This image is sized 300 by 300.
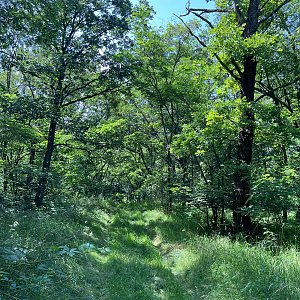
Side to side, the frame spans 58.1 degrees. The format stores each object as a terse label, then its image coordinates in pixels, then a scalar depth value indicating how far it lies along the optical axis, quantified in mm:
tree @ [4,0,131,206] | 10312
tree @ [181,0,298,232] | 6781
